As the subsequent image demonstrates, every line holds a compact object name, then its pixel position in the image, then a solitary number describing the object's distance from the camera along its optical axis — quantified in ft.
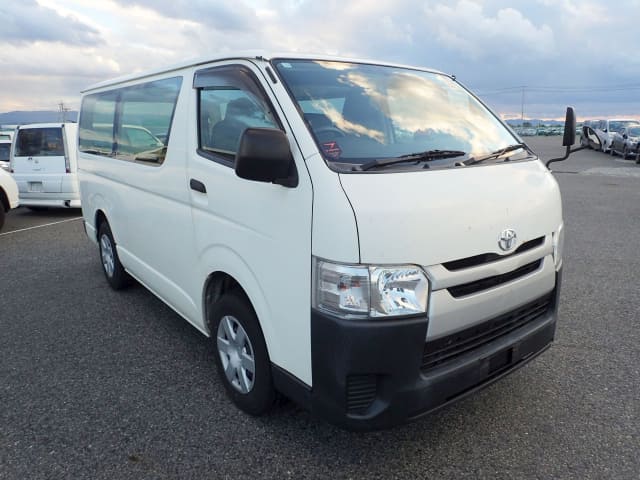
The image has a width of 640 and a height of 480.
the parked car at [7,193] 28.04
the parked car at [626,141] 68.74
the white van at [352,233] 6.85
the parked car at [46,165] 31.48
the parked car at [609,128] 78.54
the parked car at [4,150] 43.27
